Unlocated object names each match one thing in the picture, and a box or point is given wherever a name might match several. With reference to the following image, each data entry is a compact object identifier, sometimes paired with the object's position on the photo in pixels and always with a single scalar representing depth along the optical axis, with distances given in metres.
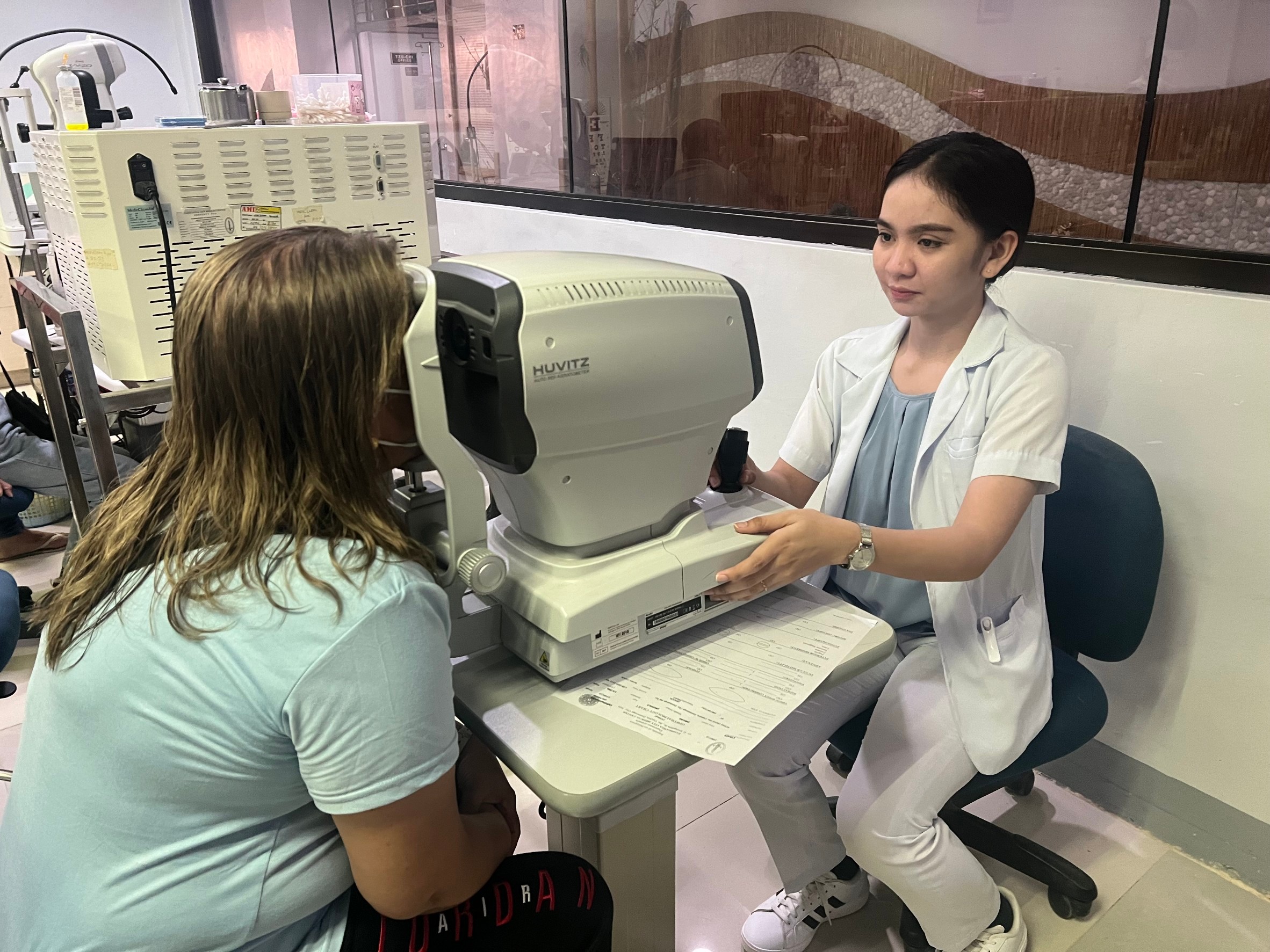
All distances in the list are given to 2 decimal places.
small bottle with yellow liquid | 1.73
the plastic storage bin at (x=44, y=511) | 3.10
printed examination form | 0.87
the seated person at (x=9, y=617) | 1.57
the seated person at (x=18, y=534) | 2.68
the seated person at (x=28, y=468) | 2.65
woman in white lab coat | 1.15
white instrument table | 0.82
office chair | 1.31
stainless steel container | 1.75
